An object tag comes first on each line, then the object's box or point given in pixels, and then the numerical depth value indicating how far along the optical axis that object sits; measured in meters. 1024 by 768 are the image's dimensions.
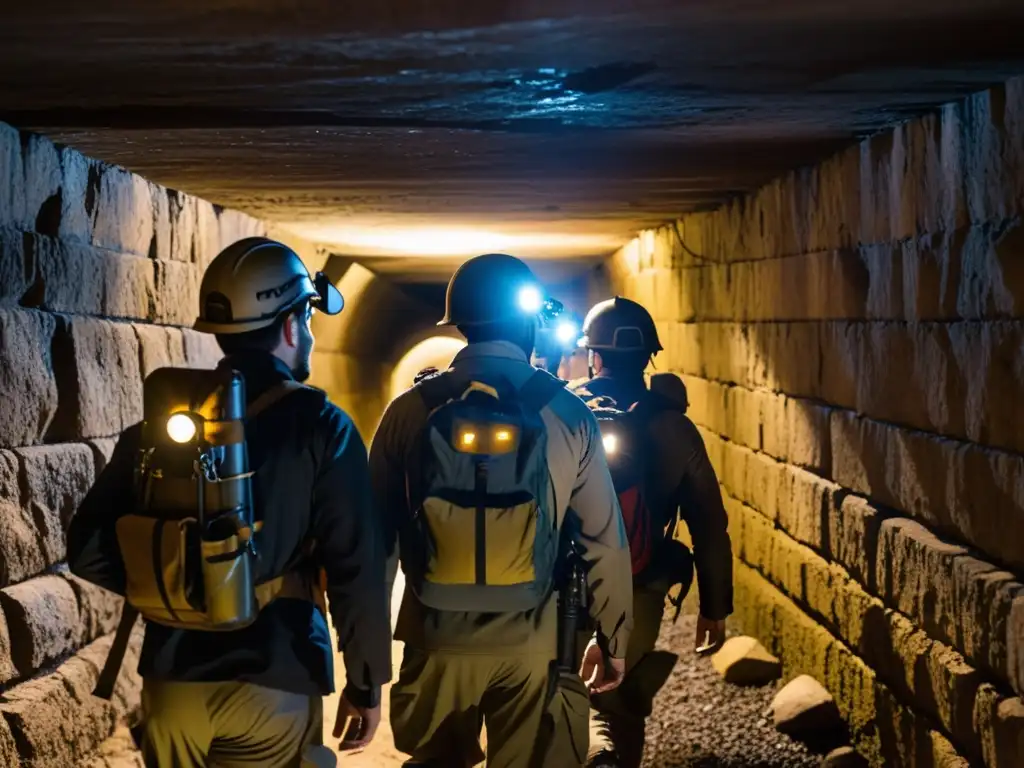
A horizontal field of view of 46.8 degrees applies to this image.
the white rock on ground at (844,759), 4.75
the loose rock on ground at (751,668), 5.93
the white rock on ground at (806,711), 5.07
